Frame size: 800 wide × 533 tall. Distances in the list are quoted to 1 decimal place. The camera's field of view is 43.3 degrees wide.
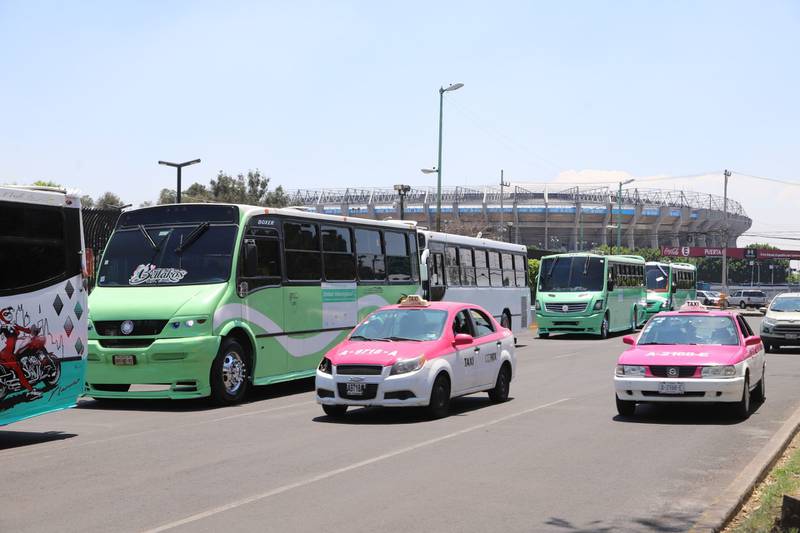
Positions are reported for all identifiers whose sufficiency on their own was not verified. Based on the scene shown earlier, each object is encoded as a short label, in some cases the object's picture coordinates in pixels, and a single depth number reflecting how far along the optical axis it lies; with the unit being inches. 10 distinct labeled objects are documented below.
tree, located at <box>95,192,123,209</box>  2665.6
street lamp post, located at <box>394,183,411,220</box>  1769.2
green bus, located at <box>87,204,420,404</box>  597.3
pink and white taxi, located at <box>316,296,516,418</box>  517.7
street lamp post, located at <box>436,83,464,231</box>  1642.5
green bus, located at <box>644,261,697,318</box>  1843.0
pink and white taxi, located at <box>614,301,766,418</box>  515.5
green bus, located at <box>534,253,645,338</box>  1379.2
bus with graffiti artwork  445.4
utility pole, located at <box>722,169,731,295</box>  4262.8
